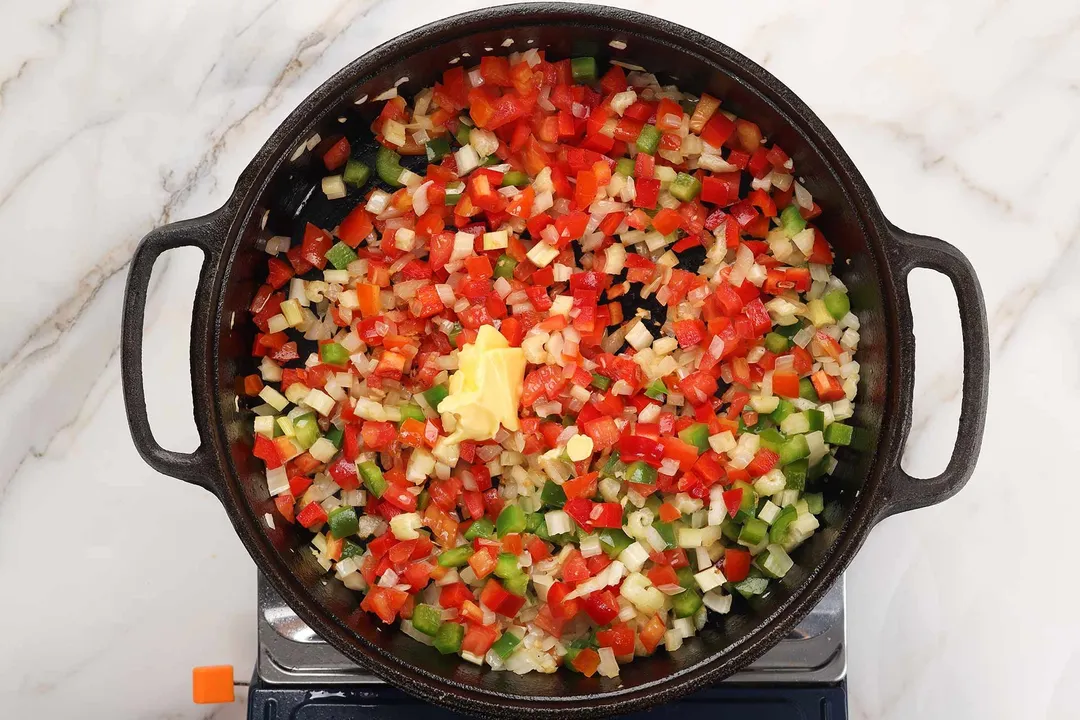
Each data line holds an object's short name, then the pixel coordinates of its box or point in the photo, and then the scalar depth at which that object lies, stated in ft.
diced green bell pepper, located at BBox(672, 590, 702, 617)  1.80
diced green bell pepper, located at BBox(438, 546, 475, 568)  1.79
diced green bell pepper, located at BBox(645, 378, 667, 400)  1.81
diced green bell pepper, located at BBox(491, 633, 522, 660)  1.78
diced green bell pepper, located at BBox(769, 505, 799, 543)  1.79
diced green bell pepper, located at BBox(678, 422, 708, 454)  1.78
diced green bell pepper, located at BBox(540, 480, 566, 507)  1.80
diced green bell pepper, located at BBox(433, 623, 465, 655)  1.79
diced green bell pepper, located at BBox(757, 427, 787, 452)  1.80
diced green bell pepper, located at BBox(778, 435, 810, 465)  1.79
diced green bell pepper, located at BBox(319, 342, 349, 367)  1.82
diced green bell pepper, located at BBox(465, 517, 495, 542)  1.81
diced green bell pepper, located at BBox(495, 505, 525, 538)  1.79
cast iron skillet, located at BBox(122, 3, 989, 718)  1.63
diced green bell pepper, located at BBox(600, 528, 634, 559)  1.81
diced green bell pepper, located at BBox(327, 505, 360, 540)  1.81
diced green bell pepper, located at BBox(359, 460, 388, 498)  1.80
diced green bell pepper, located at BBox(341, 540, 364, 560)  1.83
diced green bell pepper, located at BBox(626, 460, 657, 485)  1.78
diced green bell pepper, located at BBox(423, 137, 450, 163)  1.87
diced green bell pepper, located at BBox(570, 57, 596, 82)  1.79
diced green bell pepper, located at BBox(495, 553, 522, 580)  1.77
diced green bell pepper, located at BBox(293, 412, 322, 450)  1.82
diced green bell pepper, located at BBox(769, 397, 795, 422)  1.81
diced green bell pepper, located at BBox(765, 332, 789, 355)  1.83
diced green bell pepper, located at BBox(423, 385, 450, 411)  1.80
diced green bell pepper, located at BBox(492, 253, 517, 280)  1.84
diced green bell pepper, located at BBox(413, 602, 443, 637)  1.79
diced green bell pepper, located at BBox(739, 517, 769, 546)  1.79
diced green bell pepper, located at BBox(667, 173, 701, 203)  1.83
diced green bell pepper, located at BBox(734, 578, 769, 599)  1.80
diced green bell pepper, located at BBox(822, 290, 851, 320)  1.80
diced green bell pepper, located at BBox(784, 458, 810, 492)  1.80
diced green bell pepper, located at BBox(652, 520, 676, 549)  1.80
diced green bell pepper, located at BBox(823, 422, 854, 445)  1.78
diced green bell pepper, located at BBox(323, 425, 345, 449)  1.85
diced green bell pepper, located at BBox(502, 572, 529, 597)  1.78
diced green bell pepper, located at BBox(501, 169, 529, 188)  1.83
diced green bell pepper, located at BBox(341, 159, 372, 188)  1.87
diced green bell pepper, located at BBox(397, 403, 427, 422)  1.81
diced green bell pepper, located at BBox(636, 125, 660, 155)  1.82
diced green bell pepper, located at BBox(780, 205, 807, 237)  1.81
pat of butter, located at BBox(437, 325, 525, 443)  1.71
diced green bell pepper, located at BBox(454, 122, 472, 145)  1.86
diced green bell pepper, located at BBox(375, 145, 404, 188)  1.87
